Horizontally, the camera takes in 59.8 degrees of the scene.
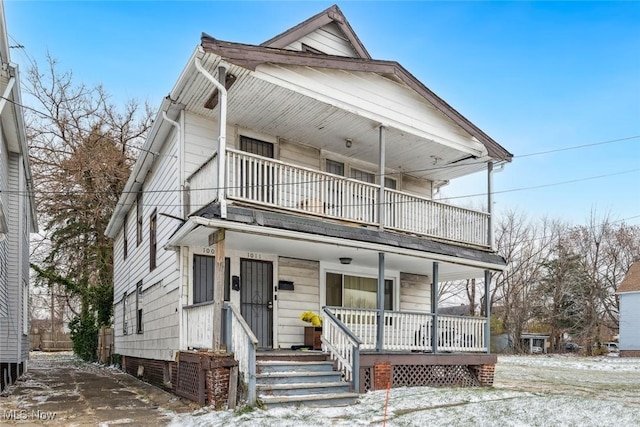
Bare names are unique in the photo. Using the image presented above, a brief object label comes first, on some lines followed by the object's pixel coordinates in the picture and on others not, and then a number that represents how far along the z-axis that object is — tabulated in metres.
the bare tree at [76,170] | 28.22
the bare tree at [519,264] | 35.66
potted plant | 12.18
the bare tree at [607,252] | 38.16
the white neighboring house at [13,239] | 12.01
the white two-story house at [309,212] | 10.06
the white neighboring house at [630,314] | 33.22
